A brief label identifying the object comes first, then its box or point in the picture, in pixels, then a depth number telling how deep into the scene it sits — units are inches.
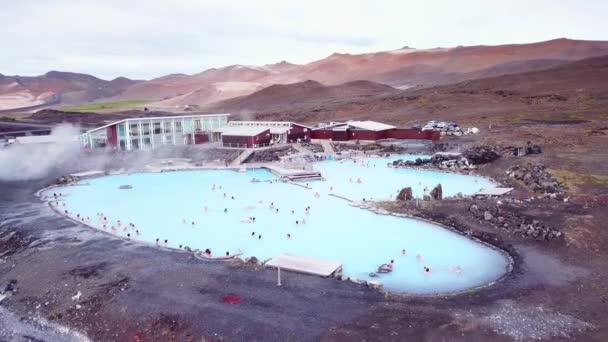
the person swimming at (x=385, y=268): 721.6
